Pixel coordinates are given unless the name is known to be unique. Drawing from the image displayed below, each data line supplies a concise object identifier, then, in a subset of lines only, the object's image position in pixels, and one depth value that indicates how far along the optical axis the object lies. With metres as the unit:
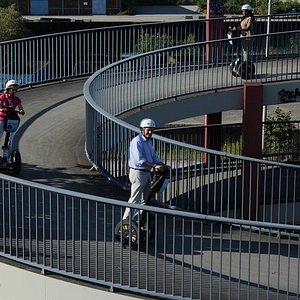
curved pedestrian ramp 9.10
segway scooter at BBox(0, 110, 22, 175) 13.19
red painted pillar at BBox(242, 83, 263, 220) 18.42
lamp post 18.97
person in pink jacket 13.12
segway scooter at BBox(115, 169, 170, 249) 9.14
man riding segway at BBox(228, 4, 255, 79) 18.81
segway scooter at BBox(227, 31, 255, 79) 18.81
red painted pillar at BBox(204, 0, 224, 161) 22.55
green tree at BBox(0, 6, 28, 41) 47.19
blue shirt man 10.17
